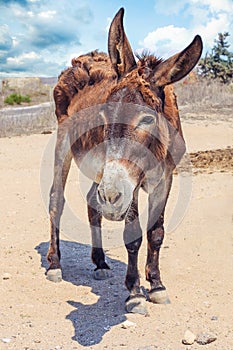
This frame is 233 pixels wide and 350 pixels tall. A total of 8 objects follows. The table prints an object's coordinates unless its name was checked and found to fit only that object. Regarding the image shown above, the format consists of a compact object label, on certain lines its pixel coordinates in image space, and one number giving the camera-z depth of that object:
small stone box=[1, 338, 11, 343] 3.42
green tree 28.97
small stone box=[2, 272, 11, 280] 4.68
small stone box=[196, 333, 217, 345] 3.40
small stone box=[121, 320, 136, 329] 3.64
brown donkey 3.15
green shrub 34.19
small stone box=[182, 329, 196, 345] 3.37
